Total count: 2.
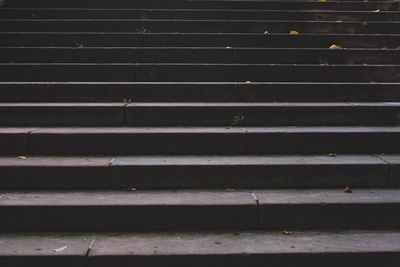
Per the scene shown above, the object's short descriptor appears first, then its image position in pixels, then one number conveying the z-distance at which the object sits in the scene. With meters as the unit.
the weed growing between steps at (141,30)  7.26
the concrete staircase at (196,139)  3.91
